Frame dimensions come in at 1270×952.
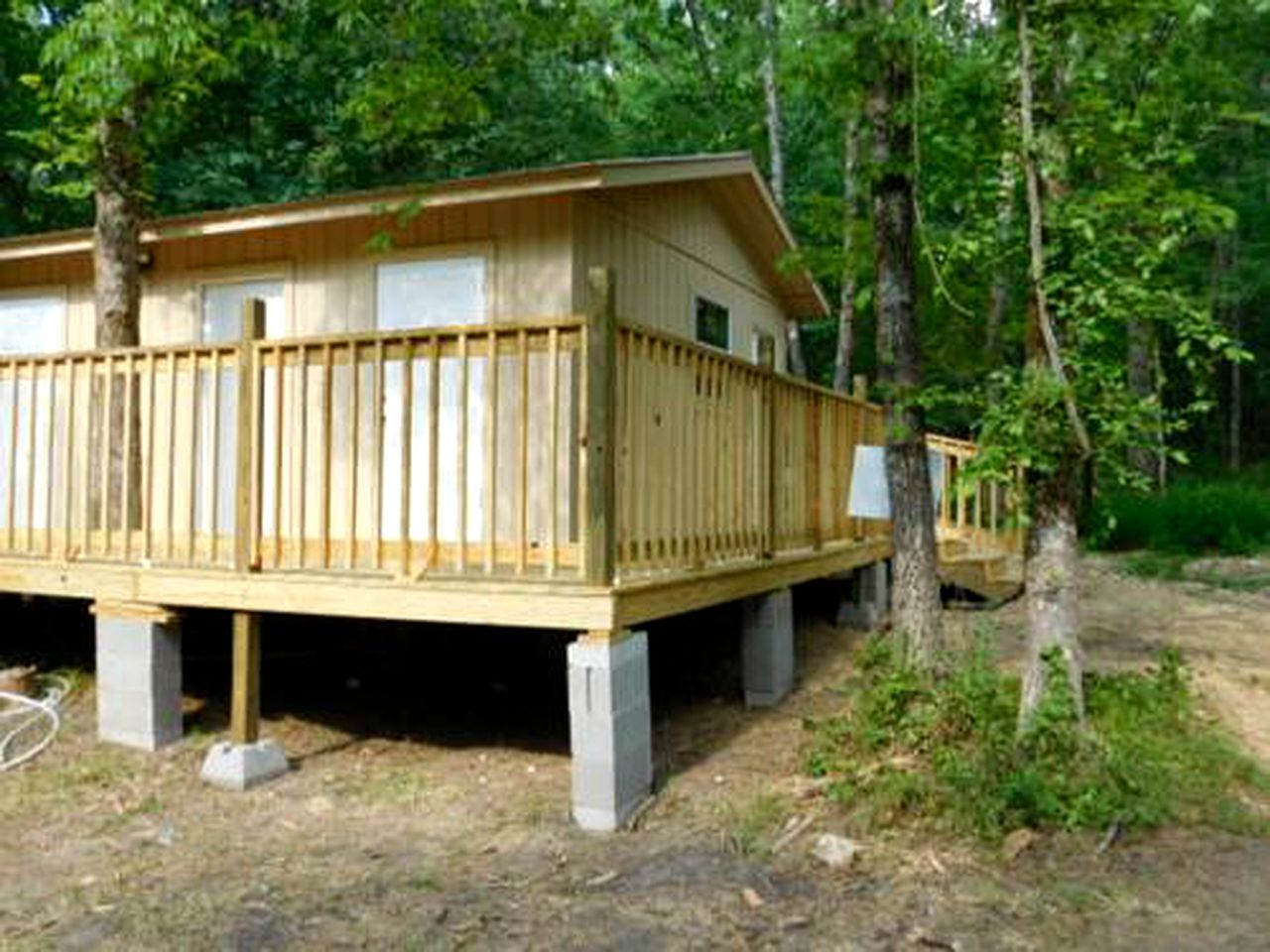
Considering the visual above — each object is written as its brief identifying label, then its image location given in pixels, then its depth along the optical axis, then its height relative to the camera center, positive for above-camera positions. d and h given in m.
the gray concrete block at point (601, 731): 4.60 -0.96
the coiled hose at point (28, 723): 5.77 -1.23
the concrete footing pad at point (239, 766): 5.31 -1.27
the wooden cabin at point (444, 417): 4.86 +0.51
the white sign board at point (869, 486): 7.28 +0.12
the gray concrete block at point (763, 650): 6.77 -0.91
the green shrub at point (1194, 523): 15.91 -0.32
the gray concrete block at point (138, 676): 5.74 -0.90
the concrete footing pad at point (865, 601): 9.31 -0.84
